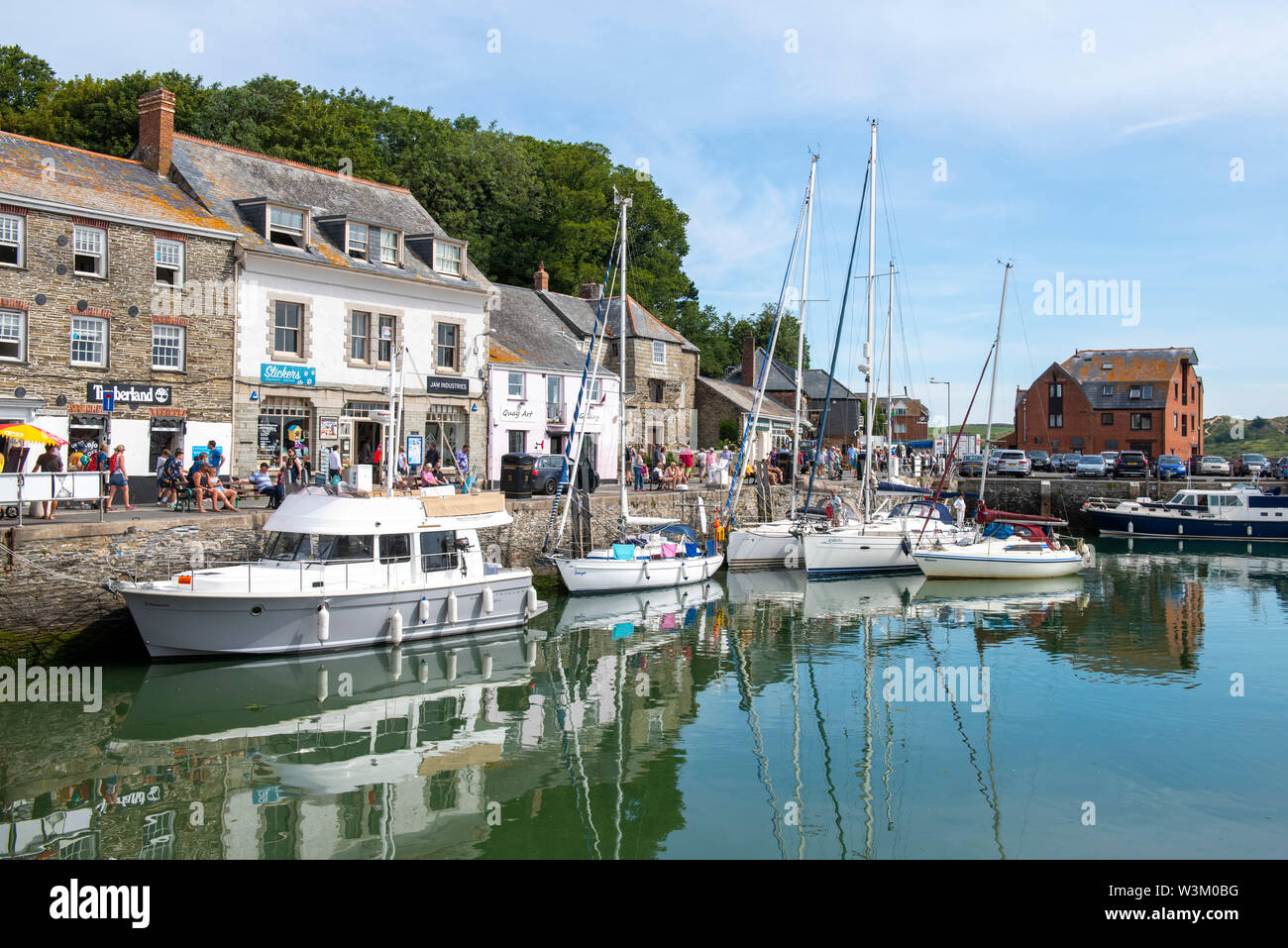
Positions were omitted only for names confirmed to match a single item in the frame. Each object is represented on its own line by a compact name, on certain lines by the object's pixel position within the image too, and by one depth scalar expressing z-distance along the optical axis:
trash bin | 29.31
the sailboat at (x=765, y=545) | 33.25
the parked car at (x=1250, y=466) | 57.21
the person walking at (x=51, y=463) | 21.14
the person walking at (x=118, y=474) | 22.47
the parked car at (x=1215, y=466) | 56.34
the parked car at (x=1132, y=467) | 53.18
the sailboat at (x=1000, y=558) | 31.67
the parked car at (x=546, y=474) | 30.27
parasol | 18.97
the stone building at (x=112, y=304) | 24.55
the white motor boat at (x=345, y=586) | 18.05
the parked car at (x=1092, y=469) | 54.34
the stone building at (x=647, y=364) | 44.75
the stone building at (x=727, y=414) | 51.56
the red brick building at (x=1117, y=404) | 74.06
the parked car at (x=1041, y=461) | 61.33
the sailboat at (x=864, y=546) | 31.66
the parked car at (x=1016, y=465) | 55.03
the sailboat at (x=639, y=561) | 26.94
